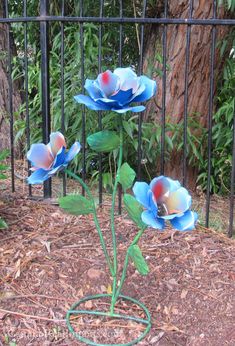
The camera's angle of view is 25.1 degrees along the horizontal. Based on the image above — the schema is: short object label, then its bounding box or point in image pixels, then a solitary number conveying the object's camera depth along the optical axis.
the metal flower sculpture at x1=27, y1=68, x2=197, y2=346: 1.89
